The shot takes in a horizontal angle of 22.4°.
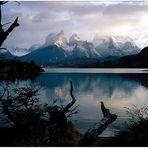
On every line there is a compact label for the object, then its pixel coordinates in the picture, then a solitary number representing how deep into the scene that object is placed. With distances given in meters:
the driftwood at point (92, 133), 6.66
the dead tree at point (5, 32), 5.95
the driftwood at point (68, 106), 7.78
